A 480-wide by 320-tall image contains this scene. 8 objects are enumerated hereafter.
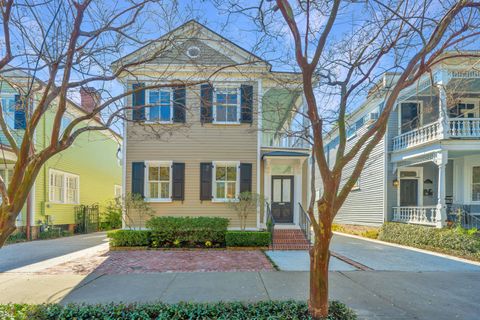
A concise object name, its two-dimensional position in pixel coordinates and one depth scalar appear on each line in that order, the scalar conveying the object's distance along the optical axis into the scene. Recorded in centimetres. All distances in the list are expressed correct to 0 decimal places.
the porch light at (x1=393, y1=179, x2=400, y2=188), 1379
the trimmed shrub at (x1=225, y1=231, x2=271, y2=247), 1068
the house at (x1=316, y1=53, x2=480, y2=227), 1146
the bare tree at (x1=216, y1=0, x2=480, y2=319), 350
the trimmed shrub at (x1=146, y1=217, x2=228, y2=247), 1079
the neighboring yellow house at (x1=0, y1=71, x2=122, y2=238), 1345
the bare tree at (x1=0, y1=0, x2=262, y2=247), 342
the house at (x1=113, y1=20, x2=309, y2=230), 1173
